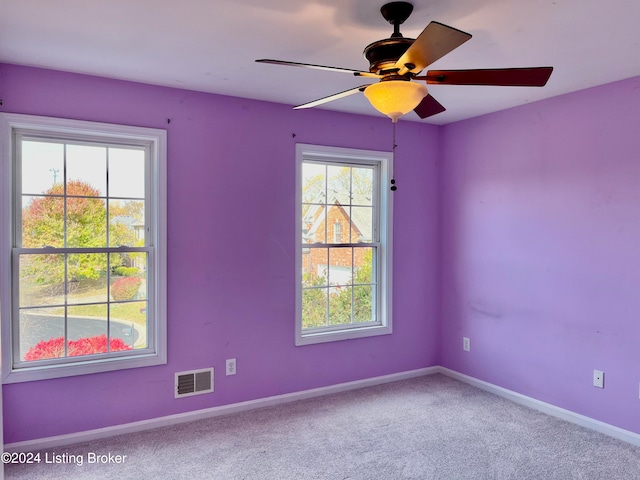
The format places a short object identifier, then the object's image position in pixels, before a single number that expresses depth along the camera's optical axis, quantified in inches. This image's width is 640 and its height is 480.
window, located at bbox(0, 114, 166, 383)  109.4
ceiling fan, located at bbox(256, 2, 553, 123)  66.7
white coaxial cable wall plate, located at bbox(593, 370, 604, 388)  119.9
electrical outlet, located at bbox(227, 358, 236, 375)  132.0
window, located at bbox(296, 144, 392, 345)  147.3
